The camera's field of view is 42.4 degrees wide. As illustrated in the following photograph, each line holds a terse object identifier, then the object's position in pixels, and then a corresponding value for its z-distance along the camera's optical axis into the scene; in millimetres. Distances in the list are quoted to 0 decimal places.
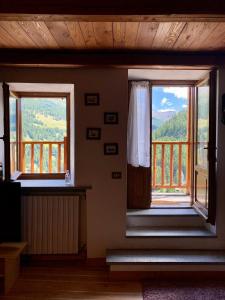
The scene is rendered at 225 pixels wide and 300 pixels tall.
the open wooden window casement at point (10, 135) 3160
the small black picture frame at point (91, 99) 3217
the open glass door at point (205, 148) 3119
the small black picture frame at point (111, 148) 3242
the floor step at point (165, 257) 2975
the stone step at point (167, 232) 3275
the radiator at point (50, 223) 3264
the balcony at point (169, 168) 4816
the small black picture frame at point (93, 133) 3232
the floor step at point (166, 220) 3568
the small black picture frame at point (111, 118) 3227
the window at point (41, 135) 3820
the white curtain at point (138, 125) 3785
